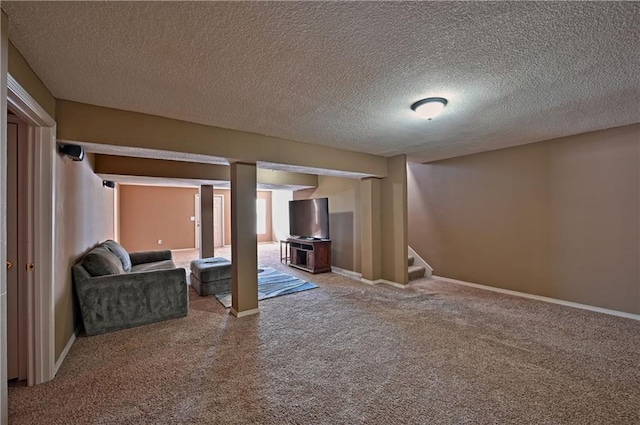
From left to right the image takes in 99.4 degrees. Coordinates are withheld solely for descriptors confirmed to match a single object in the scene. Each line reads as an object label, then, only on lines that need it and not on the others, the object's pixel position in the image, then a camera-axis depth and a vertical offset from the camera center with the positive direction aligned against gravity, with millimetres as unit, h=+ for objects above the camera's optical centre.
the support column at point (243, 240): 3326 -270
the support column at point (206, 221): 5871 -52
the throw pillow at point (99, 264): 2963 -487
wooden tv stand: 5668 -808
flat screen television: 5684 -29
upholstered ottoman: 4152 -923
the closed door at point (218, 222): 9695 -133
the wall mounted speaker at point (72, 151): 2402 +630
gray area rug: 4070 -1169
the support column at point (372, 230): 4871 -261
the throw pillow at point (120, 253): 3990 -510
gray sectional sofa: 2820 -830
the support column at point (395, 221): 4574 -101
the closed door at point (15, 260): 1990 -284
